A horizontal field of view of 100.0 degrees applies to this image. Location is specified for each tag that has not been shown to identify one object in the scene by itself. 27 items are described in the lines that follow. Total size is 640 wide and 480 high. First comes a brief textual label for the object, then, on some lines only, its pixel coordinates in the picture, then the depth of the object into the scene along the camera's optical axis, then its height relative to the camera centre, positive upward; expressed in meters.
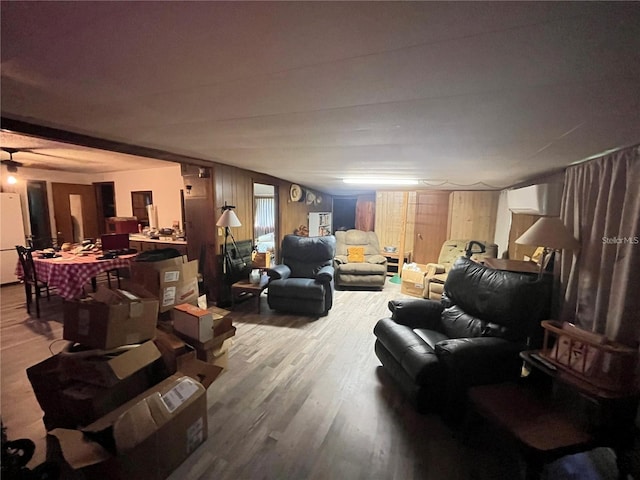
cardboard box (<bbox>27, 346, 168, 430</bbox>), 1.56 -1.12
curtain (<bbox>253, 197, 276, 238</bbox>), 5.78 -0.08
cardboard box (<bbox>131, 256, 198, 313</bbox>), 2.25 -0.60
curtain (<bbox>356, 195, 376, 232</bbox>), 6.34 +0.02
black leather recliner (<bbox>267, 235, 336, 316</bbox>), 3.58 -0.95
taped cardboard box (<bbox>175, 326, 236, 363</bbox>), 2.18 -1.11
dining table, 3.25 -0.77
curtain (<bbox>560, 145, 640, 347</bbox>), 1.48 -0.21
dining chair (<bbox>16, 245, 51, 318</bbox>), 3.42 -0.88
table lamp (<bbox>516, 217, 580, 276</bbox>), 1.85 -0.13
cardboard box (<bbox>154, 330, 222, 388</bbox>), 1.91 -1.11
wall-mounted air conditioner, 2.49 +0.17
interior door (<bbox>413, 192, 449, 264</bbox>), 5.39 -0.21
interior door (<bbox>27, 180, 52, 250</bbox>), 5.35 -0.13
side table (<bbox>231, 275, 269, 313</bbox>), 3.67 -1.04
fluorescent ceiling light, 4.33 +0.56
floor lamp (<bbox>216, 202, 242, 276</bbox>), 3.46 -0.12
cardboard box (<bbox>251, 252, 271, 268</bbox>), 4.23 -0.77
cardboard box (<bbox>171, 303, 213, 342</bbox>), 2.15 -0.91
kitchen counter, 4.43 -0.58
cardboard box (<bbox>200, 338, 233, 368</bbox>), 2.23 -1.24
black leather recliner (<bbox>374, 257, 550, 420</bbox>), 1.76 -0.92
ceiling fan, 3.43 +0.59
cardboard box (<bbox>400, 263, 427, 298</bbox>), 4.53 -1.13
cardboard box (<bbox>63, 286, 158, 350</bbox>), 1.67 -0.71
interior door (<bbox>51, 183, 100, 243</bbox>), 5.64 -0.05
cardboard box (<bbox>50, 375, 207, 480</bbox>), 1.28 -1.18
